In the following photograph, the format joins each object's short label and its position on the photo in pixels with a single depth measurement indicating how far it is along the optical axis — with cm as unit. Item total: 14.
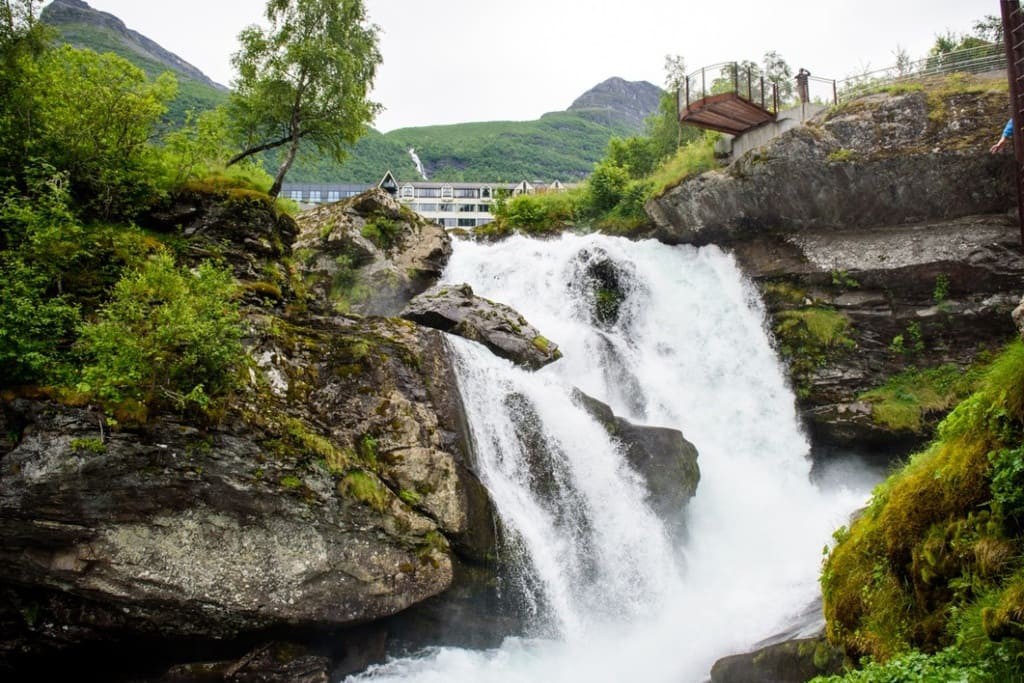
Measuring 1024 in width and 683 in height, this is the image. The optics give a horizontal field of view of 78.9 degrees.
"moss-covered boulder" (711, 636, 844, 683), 768
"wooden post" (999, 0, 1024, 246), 696
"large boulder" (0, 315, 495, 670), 887
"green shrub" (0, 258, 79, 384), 880
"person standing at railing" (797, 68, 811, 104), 2291
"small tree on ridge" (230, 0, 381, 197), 1992
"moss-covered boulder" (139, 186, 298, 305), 1345
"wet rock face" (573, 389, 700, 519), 1517
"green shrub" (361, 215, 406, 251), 2362
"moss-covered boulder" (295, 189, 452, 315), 2194
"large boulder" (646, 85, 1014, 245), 1966
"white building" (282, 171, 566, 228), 9375
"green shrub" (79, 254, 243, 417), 885
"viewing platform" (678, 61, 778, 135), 2167
